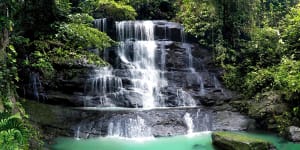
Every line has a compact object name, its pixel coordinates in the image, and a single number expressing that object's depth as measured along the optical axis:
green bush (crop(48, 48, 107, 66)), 12.35
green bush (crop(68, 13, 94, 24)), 12.15
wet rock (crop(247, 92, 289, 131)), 11.84
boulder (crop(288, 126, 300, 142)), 10.24
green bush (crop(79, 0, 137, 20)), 19.23
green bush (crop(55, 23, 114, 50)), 11.30
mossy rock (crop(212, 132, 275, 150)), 8.76
